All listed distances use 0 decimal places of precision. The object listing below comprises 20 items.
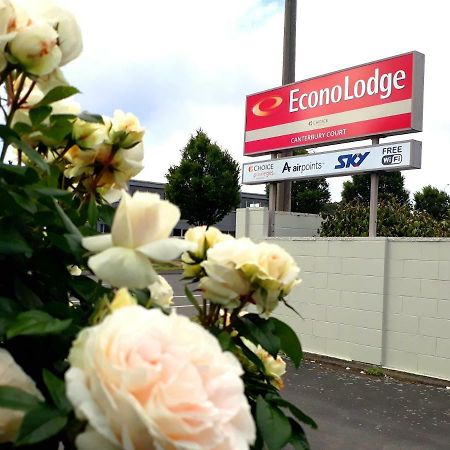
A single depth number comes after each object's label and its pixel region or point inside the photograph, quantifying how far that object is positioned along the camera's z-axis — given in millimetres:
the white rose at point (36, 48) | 843
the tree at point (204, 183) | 24703
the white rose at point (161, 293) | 962
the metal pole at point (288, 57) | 9500
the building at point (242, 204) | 35375
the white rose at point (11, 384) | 645
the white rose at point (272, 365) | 1215
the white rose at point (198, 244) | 1083
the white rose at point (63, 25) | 902
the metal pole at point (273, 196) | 9309
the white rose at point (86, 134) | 1099
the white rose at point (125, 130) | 1133
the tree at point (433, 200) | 31266
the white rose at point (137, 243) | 691
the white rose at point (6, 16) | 846
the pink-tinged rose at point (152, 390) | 521
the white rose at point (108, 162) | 1146
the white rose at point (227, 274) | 968
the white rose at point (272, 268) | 967
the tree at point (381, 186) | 33500
